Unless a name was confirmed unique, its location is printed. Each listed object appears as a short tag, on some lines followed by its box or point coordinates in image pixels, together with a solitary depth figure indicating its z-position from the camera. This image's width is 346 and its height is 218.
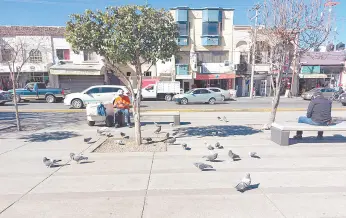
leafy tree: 5.14
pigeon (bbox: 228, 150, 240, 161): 5.00
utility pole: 24.47
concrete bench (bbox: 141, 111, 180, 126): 8.93
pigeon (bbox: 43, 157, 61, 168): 4.62
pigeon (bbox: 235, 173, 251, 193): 3.50
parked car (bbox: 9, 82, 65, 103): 19.25
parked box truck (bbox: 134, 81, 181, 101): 21.72
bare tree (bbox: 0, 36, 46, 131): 22.70
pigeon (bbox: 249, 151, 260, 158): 5.15
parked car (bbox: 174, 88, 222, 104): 19.16
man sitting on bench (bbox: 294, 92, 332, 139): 5.99
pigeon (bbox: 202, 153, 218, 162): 4.86
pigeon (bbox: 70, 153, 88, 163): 4.81
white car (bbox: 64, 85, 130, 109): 15.34
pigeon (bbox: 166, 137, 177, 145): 6.30
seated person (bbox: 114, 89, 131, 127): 9.05
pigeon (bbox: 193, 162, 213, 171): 4.34
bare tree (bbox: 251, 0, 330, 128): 7.18
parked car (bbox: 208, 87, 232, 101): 20.26
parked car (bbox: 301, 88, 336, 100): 22.90
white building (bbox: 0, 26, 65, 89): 23.83
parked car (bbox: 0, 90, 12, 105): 17.27
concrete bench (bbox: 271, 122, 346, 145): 5.93
